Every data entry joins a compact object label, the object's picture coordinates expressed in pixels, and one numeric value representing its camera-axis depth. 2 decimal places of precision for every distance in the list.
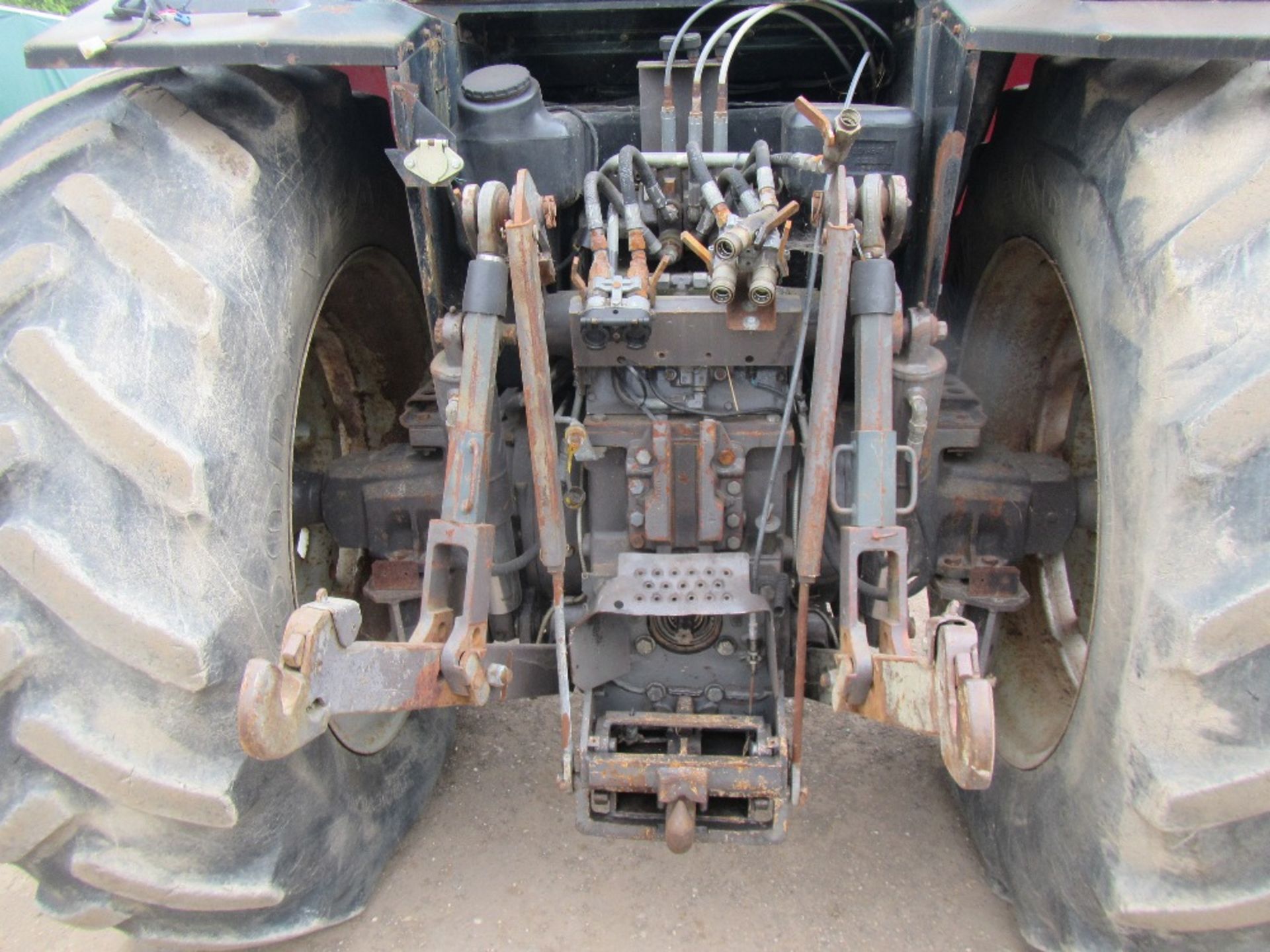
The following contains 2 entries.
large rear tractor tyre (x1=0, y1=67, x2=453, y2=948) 1.32
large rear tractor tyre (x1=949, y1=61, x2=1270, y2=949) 1.27
